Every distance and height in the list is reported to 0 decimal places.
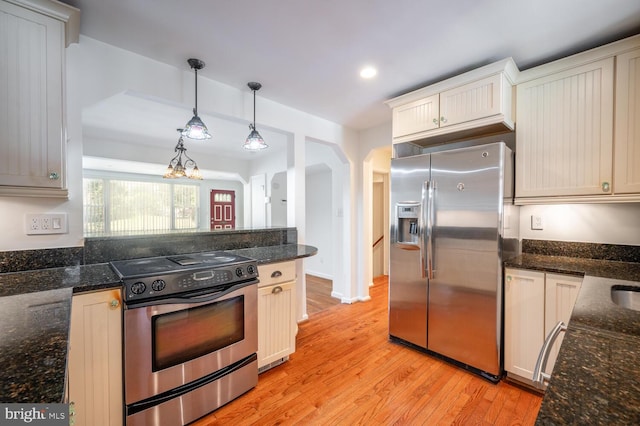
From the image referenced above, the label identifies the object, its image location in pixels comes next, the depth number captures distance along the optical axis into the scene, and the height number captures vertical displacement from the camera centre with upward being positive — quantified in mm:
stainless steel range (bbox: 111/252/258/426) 1502 -760
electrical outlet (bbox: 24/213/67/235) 1657 -79
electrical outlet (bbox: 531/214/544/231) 2336 -112
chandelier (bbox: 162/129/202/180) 3804 +559
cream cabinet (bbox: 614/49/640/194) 1729 +544
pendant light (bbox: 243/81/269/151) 2379 +605
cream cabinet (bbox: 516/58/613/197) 1840 +553
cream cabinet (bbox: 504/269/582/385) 1812 -708
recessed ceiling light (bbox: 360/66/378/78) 2173 +1115
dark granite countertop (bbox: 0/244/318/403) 573 -363
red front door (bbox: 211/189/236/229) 6902 +32
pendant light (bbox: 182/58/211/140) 2027 +616
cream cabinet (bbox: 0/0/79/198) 1342 +578
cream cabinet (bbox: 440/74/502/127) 2045 +854
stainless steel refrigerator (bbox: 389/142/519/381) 2035 -320
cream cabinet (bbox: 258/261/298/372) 2082 -816
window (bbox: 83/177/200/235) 5535 +128
